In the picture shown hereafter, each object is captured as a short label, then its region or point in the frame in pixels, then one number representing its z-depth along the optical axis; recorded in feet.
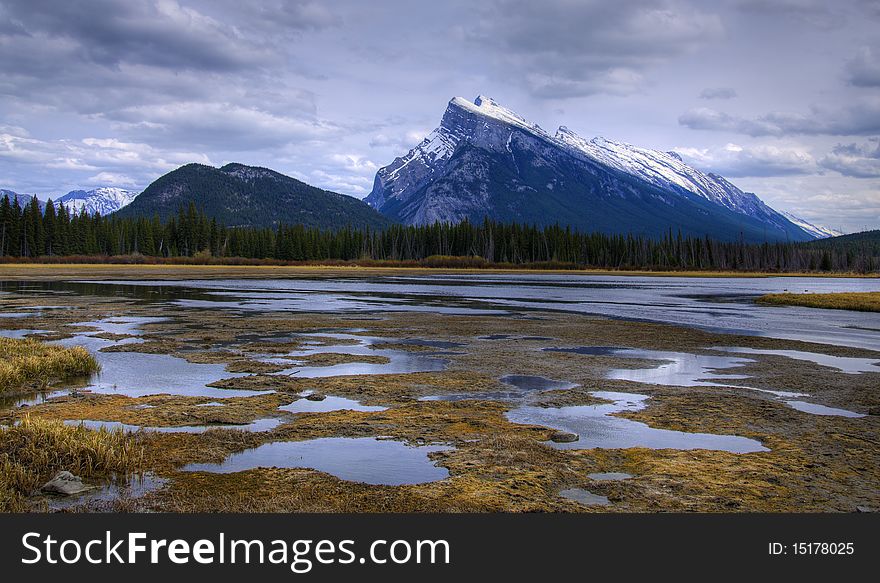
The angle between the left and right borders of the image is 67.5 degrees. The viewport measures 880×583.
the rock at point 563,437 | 45.78
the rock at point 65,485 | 34.09
